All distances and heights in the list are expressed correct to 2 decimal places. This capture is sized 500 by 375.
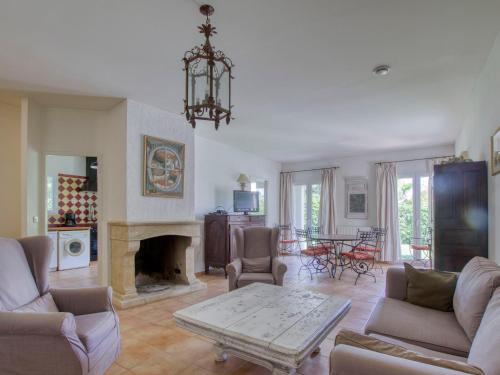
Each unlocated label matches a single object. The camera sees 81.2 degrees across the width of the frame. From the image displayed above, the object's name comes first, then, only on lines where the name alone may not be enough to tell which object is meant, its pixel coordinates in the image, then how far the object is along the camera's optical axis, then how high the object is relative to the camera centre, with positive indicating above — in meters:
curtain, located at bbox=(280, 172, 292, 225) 7.91 -0.13
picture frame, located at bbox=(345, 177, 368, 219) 6.96 -0.07
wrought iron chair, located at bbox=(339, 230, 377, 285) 4.92 -1.07
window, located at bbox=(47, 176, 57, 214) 6.57 -0.04
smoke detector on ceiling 2.79 +1.22
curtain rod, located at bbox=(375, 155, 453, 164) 5.99 +0.76
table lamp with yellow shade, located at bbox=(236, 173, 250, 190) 6.28 +0.33
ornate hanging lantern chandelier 1.80 +0.72
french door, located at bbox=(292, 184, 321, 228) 7.79 -0.28
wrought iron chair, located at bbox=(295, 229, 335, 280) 5.51 -1.29
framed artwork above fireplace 3.99 +0.38
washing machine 5.90 -1.14
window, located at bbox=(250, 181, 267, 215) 7.49 +0.08
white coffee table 1.68 -0.87
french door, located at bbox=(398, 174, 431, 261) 6.23 -0.32
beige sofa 1.11 -0.70
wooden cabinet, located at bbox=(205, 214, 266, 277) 5.27 -0.82
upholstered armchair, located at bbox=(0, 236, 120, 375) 1.71 -0.83
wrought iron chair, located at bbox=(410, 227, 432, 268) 5.98 -1.19
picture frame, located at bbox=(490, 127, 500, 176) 2.42 +0.36
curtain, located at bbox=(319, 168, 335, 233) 7.21 -0.17
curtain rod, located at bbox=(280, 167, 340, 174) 7.67 +0.67
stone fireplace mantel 3.66 -0.78
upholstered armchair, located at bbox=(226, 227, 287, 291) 3.51 -0.86
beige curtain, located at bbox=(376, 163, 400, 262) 6.43 -0.39
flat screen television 6.04 -0.14
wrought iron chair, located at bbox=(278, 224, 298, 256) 7.78 -1.37
